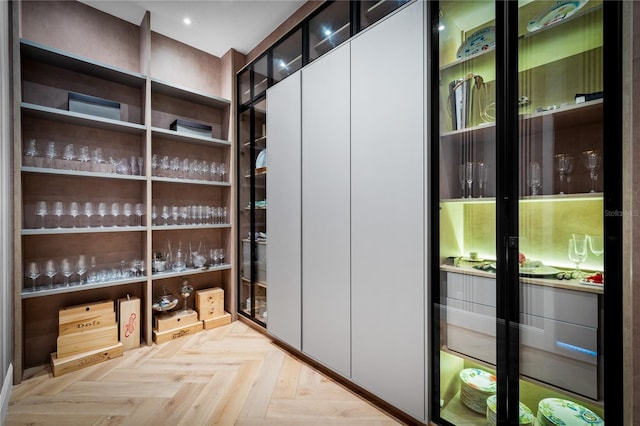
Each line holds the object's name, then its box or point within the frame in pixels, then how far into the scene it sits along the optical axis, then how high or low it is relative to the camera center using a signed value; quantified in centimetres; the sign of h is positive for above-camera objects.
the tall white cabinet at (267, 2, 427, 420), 150 +1
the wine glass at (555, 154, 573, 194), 112 +18
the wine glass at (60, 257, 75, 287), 222 -45
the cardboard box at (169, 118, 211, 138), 277 +85
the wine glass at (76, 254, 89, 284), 229 -45
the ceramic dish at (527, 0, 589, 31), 111 +80
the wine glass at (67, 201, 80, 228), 226 +1
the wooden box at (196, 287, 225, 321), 292 -96
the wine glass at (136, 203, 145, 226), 257 +2
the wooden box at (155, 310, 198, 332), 264 -103
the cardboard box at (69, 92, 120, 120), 225 +87
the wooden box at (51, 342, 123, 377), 208 -113
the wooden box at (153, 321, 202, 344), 258 -114
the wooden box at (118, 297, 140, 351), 244 -96
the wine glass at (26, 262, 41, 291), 210 -44
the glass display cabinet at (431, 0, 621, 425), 107 -1
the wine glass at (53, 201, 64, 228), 219 +3
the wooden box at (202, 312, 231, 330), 290 -114
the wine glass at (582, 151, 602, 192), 105 +18
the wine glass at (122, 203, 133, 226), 251 +0
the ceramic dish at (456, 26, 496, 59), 131 +81
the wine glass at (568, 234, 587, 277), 109 -15
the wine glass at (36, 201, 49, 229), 213 +3
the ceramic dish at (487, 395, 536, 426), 121 -89
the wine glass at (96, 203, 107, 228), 242 +2
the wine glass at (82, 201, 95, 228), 234 +2
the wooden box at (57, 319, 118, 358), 217 -102
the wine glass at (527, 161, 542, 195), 119 +14
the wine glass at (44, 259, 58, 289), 217 -44
